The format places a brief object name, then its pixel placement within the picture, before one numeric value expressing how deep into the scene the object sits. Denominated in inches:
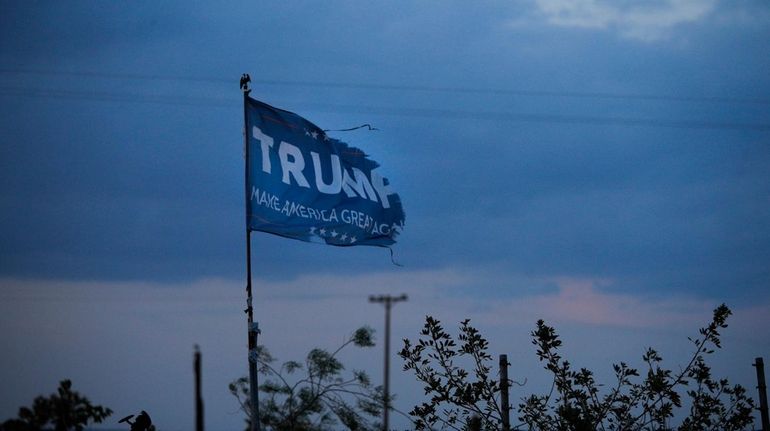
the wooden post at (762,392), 825.9
